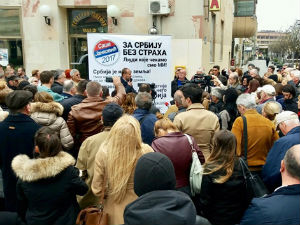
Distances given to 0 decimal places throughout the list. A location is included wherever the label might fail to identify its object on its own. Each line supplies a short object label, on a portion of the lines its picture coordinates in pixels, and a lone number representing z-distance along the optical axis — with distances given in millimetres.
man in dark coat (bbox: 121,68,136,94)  5496
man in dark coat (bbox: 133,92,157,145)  3693
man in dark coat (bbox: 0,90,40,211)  2988
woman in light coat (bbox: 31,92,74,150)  3471
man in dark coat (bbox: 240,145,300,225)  1668
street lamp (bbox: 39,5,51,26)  10492
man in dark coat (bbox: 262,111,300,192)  2947
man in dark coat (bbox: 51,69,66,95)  5611
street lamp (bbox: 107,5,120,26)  10312
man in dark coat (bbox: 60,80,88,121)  4059
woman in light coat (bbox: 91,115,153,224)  2418
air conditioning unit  10266
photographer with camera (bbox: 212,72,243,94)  7066
